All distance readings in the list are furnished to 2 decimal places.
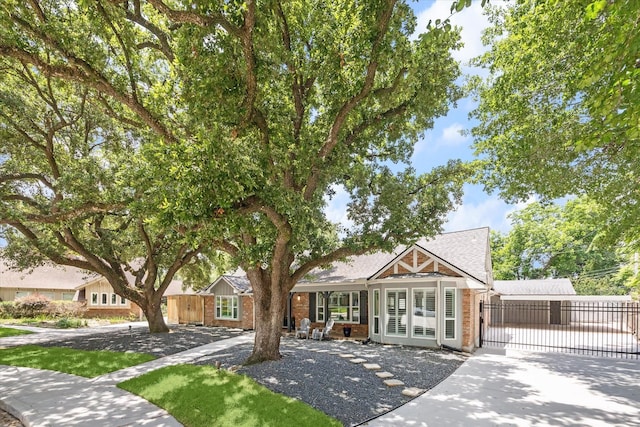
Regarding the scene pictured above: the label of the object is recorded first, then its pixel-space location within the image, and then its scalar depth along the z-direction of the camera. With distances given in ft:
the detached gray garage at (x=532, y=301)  75.00
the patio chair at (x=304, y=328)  53.83
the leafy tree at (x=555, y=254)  113.19
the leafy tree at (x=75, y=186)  34.71
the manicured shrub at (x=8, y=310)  83.61
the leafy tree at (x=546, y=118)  24.12
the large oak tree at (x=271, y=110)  23.63
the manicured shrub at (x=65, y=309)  85.61
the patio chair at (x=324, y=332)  51.34
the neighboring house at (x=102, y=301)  94.27
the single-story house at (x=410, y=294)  43.37
